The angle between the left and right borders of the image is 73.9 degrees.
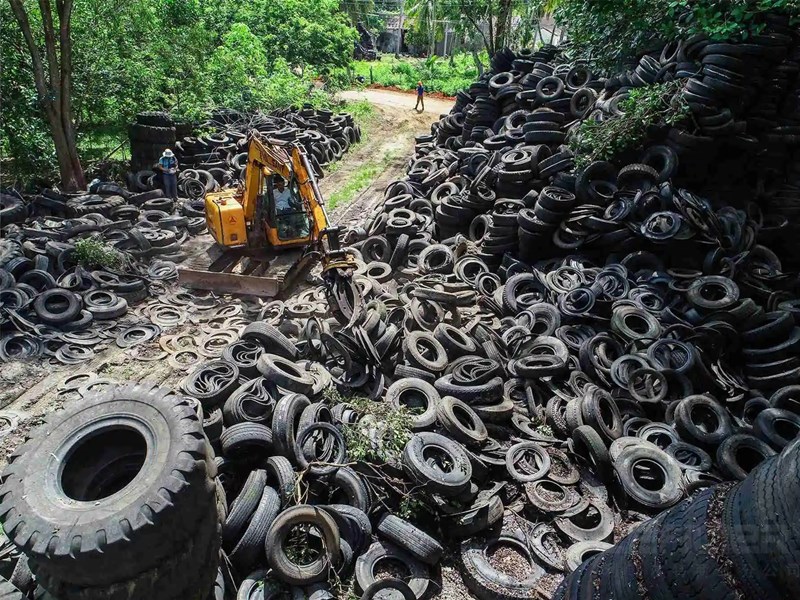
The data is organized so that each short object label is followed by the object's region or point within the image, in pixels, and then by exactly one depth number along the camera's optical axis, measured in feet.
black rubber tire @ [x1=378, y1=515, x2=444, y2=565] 15.83
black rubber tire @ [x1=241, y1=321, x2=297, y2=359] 23.99
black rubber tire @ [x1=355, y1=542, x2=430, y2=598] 15.30
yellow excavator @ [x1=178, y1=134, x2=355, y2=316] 29.22
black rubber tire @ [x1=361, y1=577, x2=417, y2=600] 14.65
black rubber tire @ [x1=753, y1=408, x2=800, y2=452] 20.53
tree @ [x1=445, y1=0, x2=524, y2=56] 73.26
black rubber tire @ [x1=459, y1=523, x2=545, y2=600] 15.58
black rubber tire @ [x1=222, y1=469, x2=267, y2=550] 15.43
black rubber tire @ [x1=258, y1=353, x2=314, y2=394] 20.40
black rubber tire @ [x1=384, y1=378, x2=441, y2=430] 20.79
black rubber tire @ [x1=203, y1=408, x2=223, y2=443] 18.53
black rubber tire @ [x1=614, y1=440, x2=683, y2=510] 18.20
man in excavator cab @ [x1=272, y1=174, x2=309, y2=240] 33.09
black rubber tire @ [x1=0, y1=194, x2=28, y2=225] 35.96
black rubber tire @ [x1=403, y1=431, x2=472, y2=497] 16.79
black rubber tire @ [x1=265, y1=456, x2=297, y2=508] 16.39
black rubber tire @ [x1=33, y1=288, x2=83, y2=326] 27.96
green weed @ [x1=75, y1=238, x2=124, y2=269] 31.81
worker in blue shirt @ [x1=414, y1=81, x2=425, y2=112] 84.07
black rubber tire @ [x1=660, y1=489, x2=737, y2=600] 9.55
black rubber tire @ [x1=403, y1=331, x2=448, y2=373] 22.76
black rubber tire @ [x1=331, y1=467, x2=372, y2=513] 16.88
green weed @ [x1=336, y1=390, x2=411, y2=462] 18.02
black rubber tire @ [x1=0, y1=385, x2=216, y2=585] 11.02
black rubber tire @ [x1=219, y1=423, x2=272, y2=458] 17.53
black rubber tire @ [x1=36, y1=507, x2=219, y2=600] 11.61
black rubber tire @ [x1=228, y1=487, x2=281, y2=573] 15.12
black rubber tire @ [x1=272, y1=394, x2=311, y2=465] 17.51
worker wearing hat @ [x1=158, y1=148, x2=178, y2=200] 44.32
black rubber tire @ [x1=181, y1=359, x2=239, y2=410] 19.75
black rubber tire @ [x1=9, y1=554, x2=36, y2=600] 14.06
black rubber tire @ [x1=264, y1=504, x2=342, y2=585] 14.70
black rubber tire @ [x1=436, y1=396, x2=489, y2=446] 19.25
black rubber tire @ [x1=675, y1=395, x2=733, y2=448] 20.35
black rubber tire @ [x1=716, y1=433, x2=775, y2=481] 19.22
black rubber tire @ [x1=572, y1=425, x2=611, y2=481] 19.16
